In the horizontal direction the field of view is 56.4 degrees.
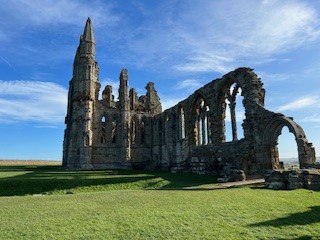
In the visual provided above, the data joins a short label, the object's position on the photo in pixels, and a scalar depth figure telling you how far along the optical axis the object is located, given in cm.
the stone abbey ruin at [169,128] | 1705
